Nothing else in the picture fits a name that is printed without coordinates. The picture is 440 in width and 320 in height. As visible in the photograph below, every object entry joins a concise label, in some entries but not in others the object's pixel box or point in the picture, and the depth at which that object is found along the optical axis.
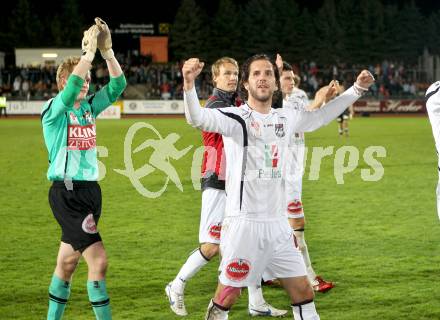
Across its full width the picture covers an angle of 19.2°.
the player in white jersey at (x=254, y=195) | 8.73
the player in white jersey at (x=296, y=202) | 13.22
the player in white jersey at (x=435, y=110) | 10.75
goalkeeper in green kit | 9.66
